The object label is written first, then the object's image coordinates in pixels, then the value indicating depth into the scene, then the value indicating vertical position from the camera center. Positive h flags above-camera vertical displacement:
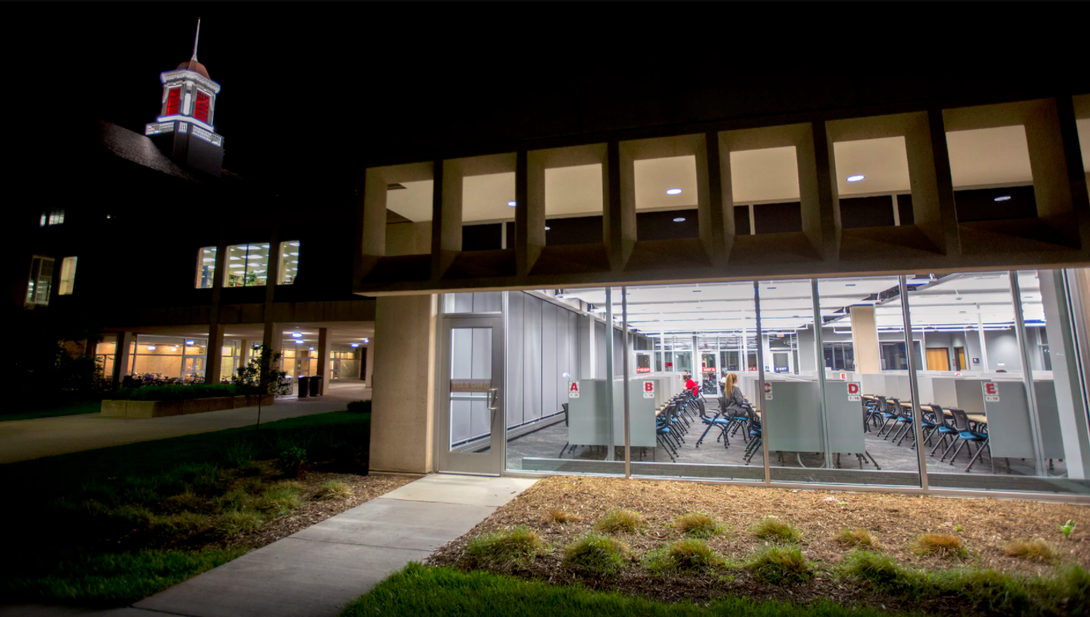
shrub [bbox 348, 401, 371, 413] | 16.05 -1.10
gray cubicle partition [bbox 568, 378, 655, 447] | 7.02 -0.63
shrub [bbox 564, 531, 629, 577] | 3.52 -1.37
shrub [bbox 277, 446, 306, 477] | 6.80 -1.19
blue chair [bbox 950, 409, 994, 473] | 6.28 -0.86
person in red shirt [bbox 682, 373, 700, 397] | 12.01 -0.34
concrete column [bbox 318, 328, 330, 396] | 24.47 +0.89
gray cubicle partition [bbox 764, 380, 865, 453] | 6.55 -0.64
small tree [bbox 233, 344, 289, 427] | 10.91 -0.01
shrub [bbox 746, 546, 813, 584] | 3.33 -1.37
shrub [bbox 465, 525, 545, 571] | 3.66 -1.38
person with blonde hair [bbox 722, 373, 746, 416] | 8.96 -0.51
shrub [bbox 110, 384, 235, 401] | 15.23 -0.56
